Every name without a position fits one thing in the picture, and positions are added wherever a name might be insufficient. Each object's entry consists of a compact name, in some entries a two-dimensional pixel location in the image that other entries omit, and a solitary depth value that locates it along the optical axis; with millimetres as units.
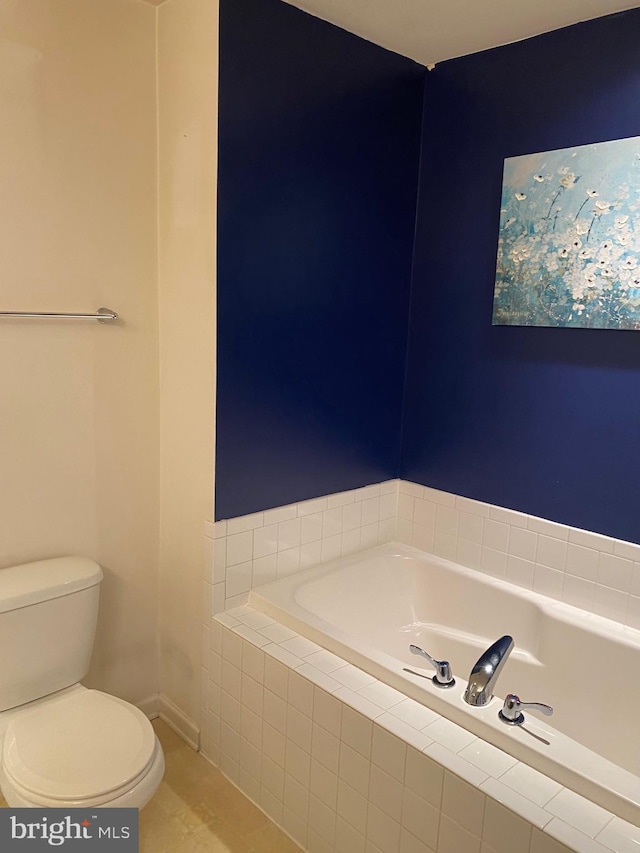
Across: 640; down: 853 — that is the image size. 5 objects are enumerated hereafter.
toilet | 1589
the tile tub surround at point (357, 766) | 1415
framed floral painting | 2016
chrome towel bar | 1925
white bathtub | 1542
